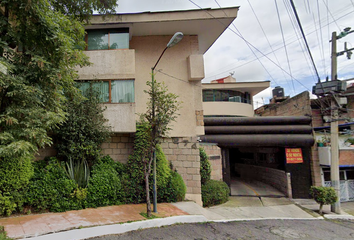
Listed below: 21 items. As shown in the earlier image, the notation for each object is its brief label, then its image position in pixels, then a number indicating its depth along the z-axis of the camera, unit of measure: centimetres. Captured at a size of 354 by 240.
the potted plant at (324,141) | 1267
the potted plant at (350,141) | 1275
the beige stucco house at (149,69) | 874
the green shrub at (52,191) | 648
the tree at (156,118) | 661
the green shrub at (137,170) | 809
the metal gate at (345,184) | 1316
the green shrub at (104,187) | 723
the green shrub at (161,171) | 835
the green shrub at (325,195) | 1002
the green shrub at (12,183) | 599
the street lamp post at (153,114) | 614
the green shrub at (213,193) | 973
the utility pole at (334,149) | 1063
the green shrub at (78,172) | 741
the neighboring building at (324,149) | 1267
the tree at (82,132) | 732
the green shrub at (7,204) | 589
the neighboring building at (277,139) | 1242
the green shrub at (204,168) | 1016
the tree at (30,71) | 481
